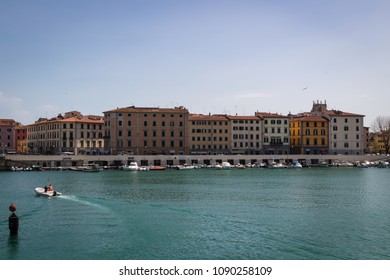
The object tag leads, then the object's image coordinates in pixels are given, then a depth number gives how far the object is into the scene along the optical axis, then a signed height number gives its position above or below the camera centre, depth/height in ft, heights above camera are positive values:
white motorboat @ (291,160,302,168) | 322.55 -2.17
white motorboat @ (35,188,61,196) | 135.64 -8.27
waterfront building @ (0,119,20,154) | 398.05 +20.38
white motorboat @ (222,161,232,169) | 307.99 -2.53
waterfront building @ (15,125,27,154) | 421.87 +19.10
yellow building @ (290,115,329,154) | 362.12 +17.79
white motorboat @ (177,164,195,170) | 299.01 -3.54
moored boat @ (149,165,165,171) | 293.64 -3.99
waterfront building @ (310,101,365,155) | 365.40 +19.92
